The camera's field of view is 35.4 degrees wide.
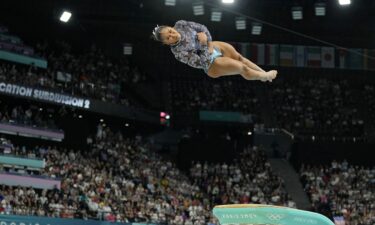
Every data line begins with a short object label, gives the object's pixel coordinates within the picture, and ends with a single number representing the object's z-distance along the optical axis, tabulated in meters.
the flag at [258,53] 35.19
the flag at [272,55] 35.34
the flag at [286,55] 35.53
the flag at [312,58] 35.78
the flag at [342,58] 35.91
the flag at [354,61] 36.13
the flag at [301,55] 35.75
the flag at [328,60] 35.94
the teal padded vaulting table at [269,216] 8.97
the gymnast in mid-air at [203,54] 9.63
